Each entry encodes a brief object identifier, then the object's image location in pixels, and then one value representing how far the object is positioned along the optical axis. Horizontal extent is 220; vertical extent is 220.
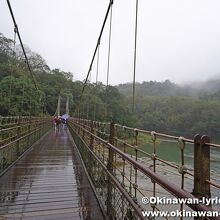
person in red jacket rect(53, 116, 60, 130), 17.40
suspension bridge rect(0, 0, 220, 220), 1.26
